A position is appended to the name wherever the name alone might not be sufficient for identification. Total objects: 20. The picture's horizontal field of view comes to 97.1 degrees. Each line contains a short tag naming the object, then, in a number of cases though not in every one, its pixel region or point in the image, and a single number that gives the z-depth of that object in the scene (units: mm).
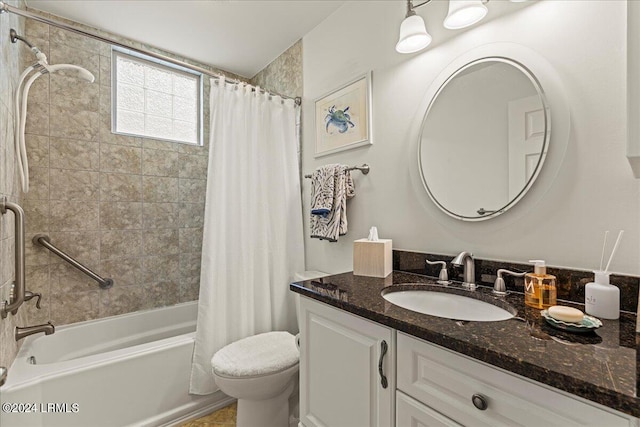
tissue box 1288
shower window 2193
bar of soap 684
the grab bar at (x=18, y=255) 1257
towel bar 1599
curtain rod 1272
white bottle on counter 752
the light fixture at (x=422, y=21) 1019
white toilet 1344
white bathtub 1260
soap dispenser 850
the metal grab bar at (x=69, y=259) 1812
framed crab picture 1601
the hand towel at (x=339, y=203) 1648
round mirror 1004
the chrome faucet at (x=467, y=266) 1089
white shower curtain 1705
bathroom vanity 511
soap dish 666
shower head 1542
